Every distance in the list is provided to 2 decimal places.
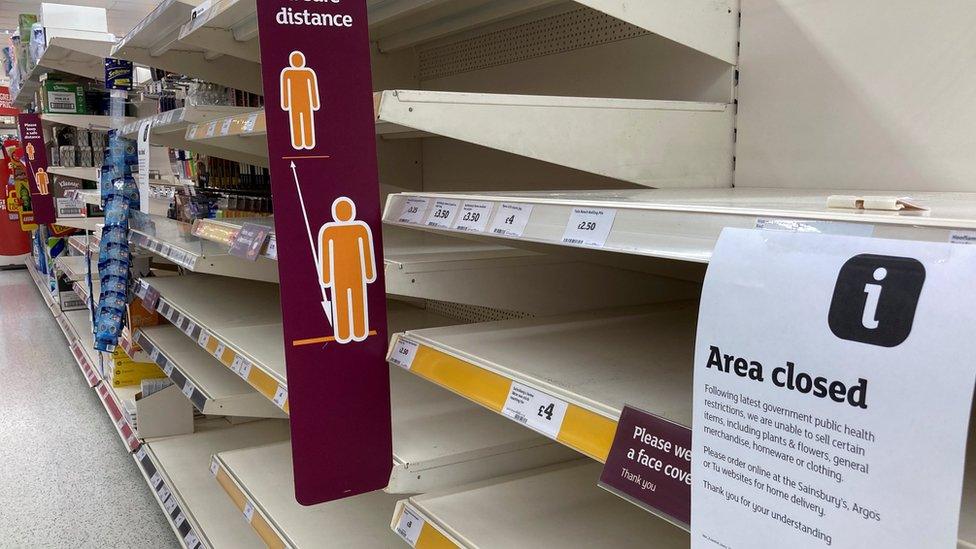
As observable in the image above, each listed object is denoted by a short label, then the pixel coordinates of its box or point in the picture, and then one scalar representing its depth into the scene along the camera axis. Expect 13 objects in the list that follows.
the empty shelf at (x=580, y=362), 0.92
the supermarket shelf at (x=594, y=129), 1.15
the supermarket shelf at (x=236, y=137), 1.54
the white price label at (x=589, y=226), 0.84
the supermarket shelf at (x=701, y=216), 0.57
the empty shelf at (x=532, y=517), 1.15
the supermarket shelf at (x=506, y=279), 1.40
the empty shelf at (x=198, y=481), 2.31
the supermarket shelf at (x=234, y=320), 1.79
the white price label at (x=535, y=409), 0.95
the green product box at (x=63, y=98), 4.88
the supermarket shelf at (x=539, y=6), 1.27
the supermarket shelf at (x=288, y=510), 1.71
